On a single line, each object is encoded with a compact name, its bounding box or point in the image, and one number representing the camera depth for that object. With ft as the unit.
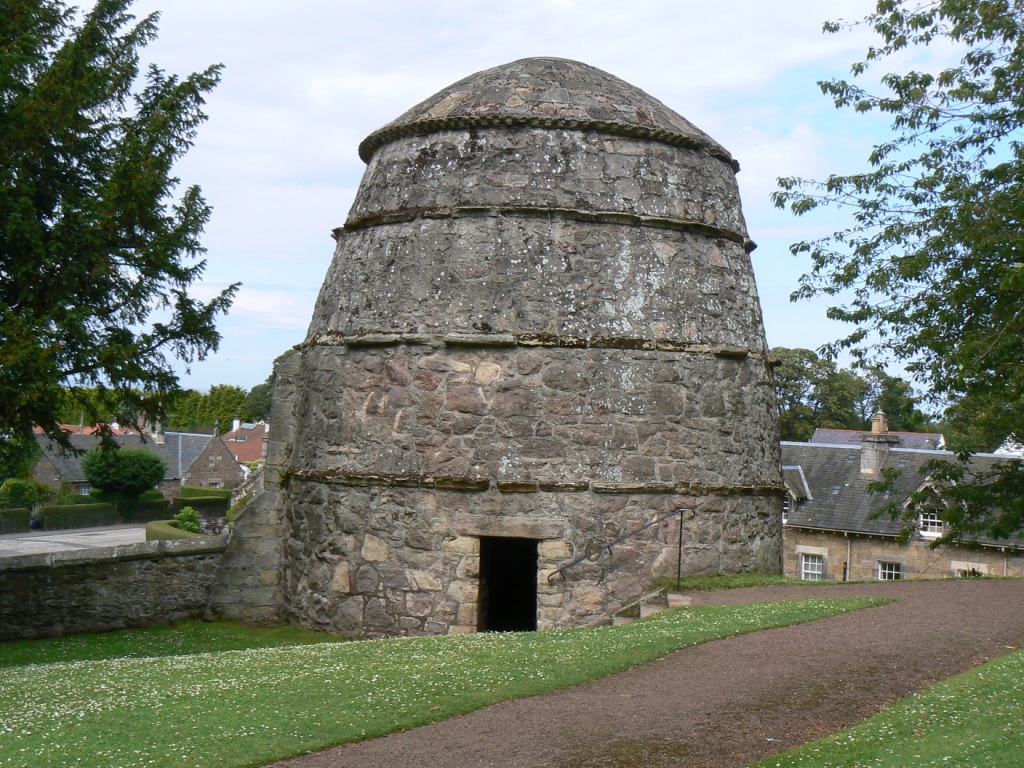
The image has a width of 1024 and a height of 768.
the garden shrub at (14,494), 154.19
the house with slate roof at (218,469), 193.98
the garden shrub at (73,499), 163.43
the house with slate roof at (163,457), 181.88
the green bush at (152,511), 165.99
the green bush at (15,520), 146.30
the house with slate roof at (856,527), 89.61
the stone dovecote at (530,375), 37.81
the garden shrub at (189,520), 113.19
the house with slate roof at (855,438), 140.90
